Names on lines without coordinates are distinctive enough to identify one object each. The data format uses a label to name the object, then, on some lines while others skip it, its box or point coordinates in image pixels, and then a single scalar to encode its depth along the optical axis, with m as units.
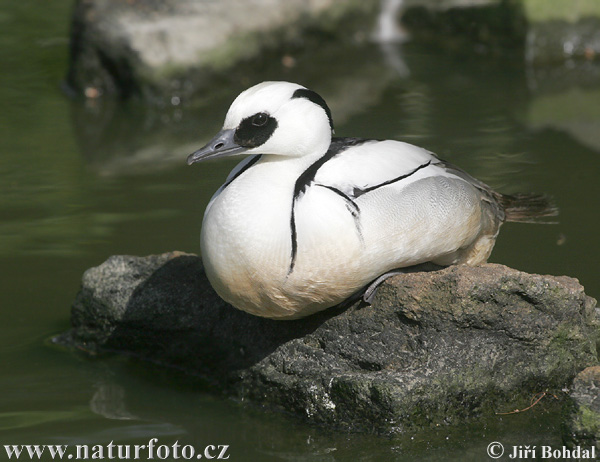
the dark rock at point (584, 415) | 7.13
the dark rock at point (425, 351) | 7.98
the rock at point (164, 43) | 17.97
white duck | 7.70
